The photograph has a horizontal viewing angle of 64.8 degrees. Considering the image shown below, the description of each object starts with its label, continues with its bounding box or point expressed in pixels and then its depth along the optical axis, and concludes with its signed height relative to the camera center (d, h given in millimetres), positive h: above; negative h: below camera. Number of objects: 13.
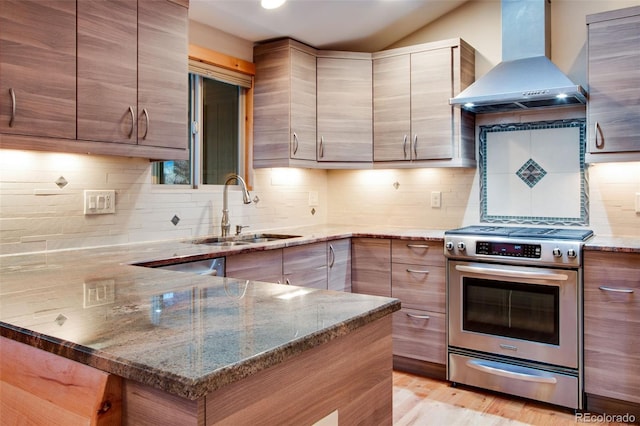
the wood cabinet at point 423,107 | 3467 +812
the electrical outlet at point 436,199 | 3832 +159
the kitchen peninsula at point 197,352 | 808 -234
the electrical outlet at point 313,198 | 4215 +181
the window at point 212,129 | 3268 +632
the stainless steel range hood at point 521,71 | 3027 +937
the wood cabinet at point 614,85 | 2824 +771
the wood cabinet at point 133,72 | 2275 +717
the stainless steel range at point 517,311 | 2754 -529
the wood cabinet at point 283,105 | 3549 +817
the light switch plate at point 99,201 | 2586 +93
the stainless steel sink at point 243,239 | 3153 -128
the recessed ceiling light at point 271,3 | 3053 +1320
